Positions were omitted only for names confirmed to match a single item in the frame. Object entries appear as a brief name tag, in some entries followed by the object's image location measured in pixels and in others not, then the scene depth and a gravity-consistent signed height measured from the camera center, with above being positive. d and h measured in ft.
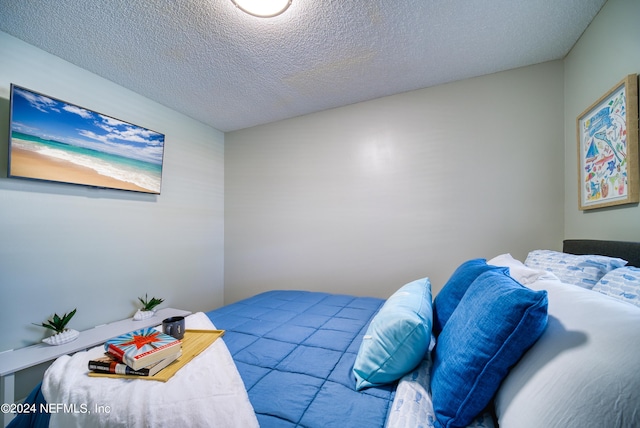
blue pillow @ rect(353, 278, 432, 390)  3.03 -1.68
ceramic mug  4.04 -1.86
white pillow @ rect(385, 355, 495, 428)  2.41 -2.04
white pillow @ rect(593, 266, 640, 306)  2.82 -0.86
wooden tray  3.01 -2.04
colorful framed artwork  4.11 +1.30
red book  3.03 -1.79
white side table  4.76 -3.03
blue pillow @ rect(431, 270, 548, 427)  2.20 -1.29
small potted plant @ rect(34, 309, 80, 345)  5.72 -2.79
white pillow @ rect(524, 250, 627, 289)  3.66 -0.83
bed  1.75 -1.51
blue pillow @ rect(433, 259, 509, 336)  3.94 -1.25
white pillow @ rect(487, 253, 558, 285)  3.69 -0.93
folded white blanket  2.44 -1.99
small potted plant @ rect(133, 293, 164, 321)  7.44 -2.94
